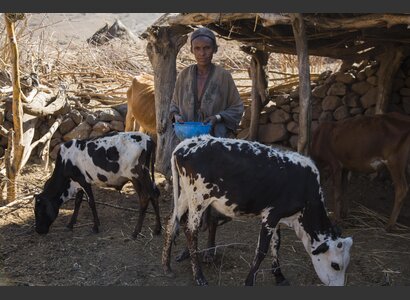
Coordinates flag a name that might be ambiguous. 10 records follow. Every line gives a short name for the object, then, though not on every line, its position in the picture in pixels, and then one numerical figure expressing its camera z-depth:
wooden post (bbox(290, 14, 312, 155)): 7.10
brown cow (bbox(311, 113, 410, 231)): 7.42
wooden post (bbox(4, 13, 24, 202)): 7.88
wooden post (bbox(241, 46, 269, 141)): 10.07
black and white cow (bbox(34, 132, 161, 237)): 7.33
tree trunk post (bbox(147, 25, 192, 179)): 8.27
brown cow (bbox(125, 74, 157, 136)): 10.53
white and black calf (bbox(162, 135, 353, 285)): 5.37
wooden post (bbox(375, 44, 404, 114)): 9.12
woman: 6.12
